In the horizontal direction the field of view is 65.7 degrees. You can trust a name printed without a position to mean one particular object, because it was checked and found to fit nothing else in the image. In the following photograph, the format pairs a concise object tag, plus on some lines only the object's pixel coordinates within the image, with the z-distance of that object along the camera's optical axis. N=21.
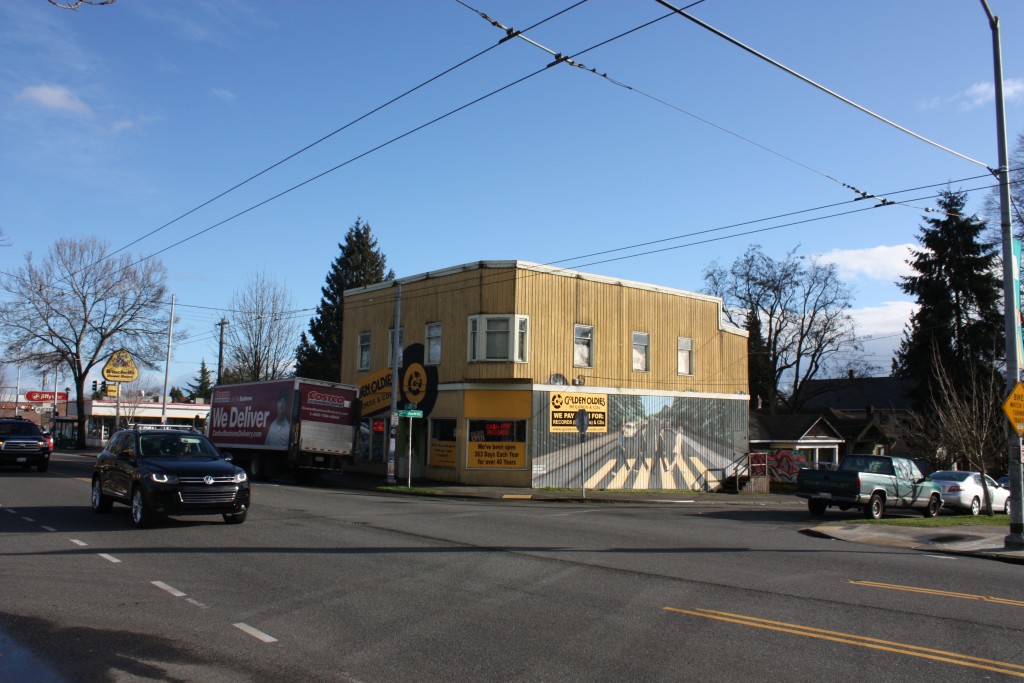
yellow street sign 15.94
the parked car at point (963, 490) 25.28
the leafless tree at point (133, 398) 64.56
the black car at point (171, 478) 13.22
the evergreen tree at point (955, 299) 48.06
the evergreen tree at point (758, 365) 60.34
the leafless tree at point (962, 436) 24.28
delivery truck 28.02
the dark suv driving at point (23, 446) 27.58
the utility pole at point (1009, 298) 15.73
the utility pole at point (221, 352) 51.82
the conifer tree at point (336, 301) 58.38
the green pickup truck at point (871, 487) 21.17
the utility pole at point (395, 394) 27.83
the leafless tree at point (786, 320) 58.56
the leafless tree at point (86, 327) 51.47
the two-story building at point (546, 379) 29.67
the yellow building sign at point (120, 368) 54.06
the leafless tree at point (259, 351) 57.03
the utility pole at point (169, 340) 50.48
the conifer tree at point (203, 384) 95.50
